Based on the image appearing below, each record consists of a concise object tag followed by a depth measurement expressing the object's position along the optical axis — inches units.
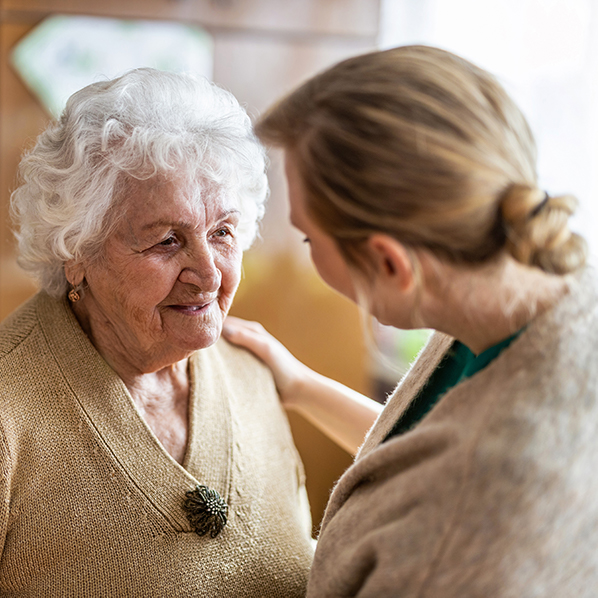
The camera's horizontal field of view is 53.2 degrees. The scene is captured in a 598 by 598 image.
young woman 25.3
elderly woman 42.9
